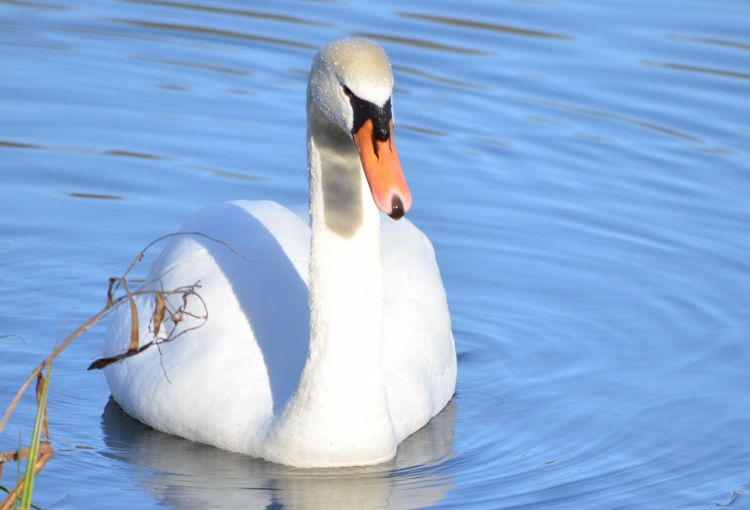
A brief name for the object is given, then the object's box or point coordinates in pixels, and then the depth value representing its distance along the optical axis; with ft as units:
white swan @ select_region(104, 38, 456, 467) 44.06
